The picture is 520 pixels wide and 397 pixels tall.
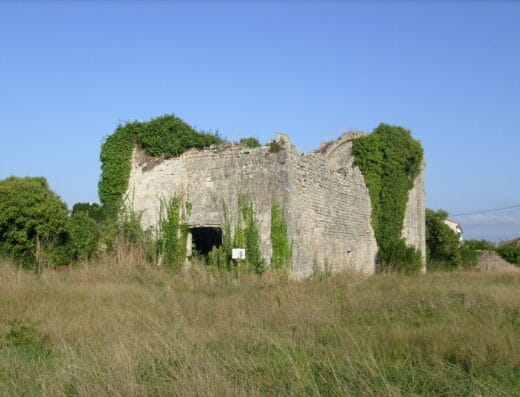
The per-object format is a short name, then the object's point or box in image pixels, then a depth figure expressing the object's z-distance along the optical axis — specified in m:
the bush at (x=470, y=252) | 27.81
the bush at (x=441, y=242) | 27.14
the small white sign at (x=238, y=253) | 13.62
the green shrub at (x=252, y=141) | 21.99
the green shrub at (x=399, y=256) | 18.66
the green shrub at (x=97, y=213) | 17.06
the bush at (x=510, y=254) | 30.33
